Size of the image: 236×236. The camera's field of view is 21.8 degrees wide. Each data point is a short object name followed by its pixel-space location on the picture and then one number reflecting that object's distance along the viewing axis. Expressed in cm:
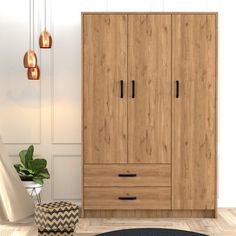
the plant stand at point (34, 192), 573
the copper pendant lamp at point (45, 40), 555
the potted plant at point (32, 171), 575
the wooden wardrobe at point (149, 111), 557
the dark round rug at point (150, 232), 345
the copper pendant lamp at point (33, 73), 567
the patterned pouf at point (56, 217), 452
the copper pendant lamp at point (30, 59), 549
